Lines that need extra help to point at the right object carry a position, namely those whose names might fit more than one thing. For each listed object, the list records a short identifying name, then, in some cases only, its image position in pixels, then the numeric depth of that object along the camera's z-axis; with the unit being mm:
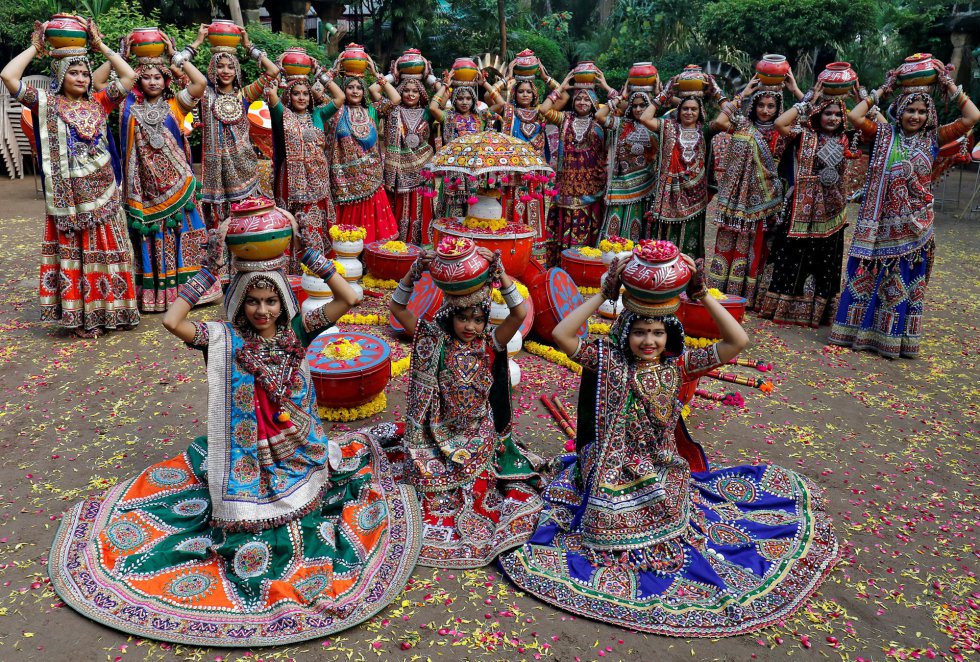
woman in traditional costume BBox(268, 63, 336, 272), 8781
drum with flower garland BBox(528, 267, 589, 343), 6945
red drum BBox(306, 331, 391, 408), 5406
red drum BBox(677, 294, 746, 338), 6844
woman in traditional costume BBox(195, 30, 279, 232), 8234
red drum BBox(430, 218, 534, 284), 6914
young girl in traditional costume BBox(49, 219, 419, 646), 3551
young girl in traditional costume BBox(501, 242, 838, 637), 3732
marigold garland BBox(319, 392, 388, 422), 5605
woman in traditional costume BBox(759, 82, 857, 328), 7703
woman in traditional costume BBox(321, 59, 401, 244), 9258
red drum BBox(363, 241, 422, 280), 8500
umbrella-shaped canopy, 6574
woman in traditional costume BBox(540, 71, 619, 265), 9273
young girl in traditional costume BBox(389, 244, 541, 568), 4262
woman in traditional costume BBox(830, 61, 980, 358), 6730
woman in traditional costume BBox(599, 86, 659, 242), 8828
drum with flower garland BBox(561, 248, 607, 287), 7996
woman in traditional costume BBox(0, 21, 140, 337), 6578
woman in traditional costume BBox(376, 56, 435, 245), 9656
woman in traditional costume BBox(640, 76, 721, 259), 8344
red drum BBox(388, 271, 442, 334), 6773
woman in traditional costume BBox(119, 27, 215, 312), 7398
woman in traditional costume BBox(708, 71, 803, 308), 8164
